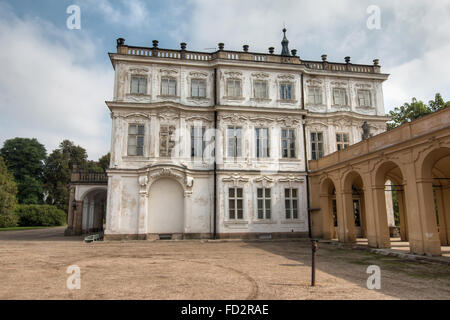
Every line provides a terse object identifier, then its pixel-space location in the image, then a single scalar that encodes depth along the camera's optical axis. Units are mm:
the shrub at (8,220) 39912
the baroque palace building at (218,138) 22062
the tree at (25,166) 54094
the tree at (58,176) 59094
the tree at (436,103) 32281
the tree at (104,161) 57088
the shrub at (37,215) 47750
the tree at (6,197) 38125
